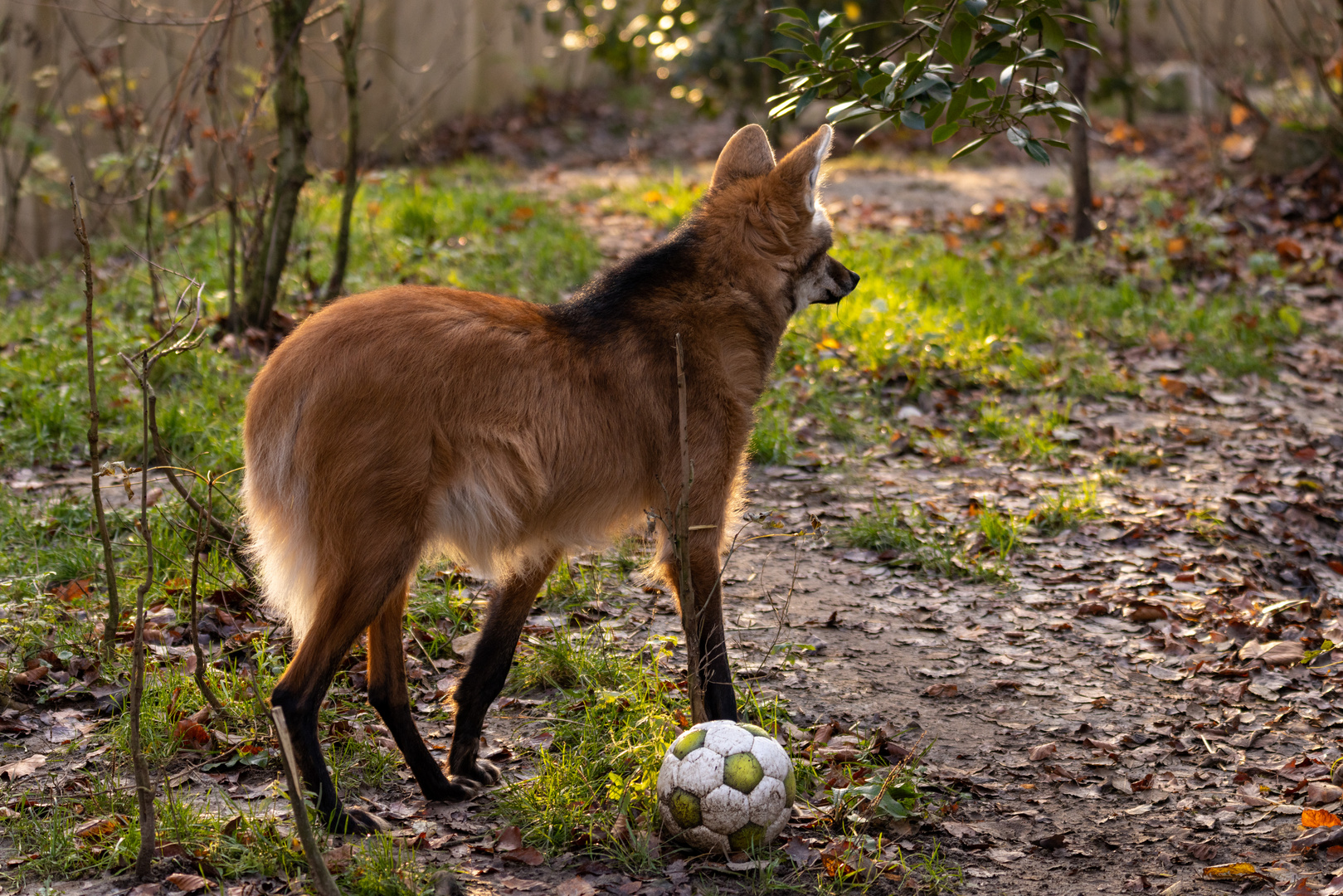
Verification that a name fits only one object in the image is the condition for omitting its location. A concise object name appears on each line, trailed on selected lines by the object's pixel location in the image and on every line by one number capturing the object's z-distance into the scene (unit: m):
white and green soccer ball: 5.04
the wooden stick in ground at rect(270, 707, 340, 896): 3.98
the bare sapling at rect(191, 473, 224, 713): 5.35
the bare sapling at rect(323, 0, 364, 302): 10.95
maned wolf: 4.99
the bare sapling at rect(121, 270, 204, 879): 4.40
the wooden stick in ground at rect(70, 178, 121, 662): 4.35
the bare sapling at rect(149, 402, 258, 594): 5.29
